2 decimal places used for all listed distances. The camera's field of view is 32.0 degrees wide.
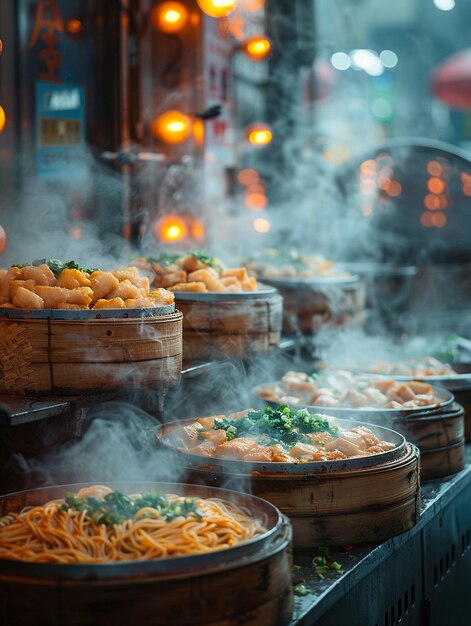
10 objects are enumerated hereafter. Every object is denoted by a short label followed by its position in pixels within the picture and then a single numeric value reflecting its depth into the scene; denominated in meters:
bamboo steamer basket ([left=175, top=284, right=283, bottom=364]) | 5.12
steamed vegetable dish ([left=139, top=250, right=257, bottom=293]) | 5.29
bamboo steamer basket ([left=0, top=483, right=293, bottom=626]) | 2.77
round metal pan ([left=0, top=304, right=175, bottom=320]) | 3.83
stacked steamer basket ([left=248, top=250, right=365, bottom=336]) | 6.83
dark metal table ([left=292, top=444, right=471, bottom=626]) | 3.62
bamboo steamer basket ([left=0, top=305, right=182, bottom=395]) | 3.83
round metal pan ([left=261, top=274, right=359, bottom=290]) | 6.82
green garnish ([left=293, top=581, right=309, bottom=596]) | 3.50
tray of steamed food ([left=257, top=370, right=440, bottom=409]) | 5.48
